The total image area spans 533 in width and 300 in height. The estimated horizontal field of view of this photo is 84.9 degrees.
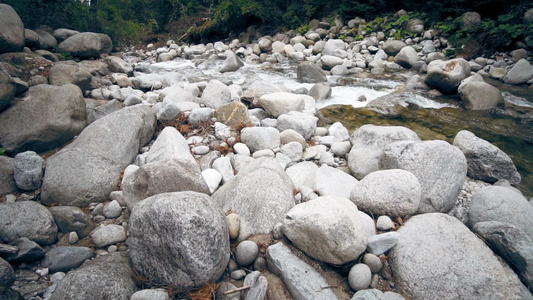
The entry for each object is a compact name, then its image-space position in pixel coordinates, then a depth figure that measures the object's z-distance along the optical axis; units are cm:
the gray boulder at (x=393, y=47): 1078
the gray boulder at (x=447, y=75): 715
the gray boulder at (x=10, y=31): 584
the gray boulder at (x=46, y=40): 796
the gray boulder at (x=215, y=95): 543
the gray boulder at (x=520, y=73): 782
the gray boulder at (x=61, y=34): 891
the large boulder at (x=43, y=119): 376
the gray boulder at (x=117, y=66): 839
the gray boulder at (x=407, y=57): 972
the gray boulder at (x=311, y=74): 831
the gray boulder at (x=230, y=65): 995
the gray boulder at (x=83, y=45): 831
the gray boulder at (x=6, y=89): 374
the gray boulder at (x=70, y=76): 551
